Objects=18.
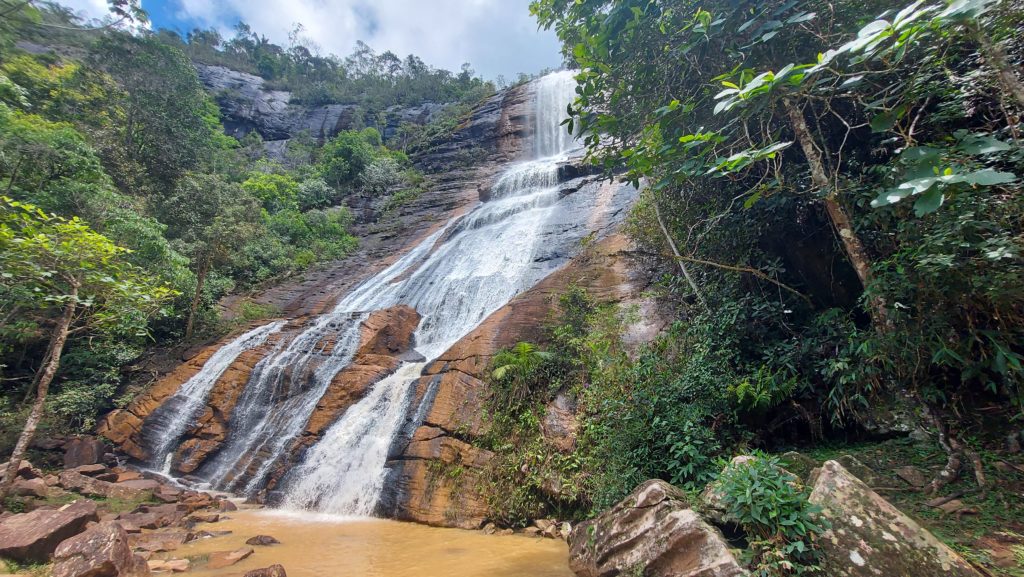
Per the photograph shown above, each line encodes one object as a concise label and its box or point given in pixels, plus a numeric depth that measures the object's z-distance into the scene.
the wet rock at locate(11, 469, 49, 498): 6.96
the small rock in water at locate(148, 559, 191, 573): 4.83
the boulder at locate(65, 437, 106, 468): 9.66
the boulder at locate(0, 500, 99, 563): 4.58
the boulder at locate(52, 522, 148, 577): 4.10
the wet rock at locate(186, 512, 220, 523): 6.82
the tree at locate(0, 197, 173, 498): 6.14
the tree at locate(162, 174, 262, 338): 14.70
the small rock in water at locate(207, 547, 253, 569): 5.03
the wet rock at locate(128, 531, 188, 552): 5.43
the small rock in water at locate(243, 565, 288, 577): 4.15
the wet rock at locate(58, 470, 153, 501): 7.85
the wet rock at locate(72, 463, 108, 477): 8.84
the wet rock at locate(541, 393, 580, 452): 6.79
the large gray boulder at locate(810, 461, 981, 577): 2.90
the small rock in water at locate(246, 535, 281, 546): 5.72
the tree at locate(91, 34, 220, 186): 20.75
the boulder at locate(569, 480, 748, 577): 3.48
